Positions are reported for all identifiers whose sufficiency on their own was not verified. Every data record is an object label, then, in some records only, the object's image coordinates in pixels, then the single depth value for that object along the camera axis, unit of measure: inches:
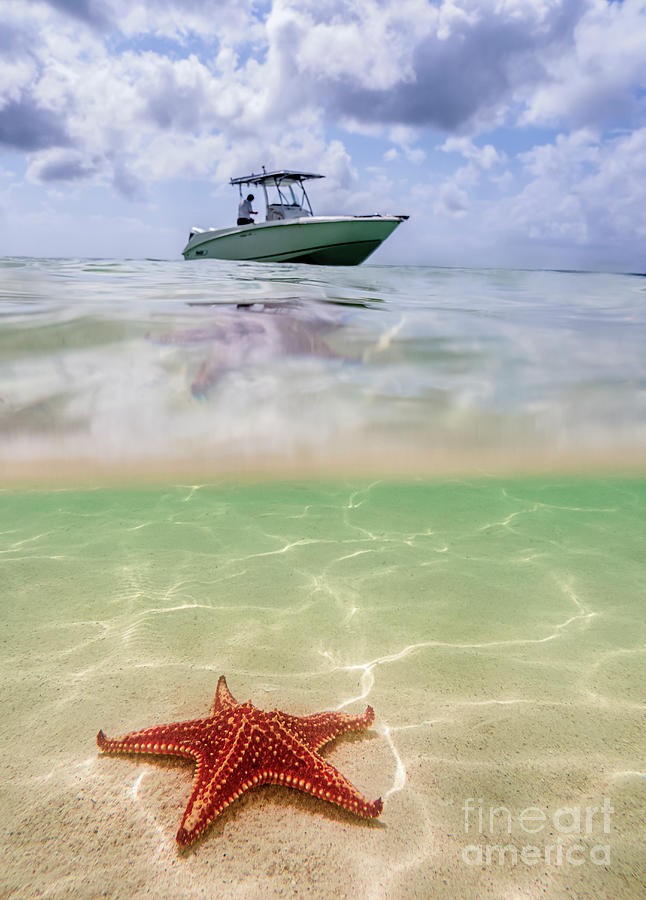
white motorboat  845.8
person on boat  1173.6
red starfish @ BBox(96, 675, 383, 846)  79.6
